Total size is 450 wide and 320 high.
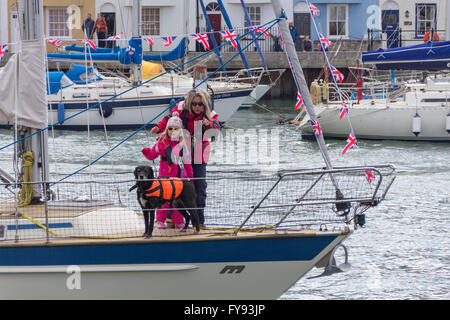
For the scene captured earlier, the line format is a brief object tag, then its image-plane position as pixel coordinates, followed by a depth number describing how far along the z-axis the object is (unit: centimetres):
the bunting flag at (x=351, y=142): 2074
